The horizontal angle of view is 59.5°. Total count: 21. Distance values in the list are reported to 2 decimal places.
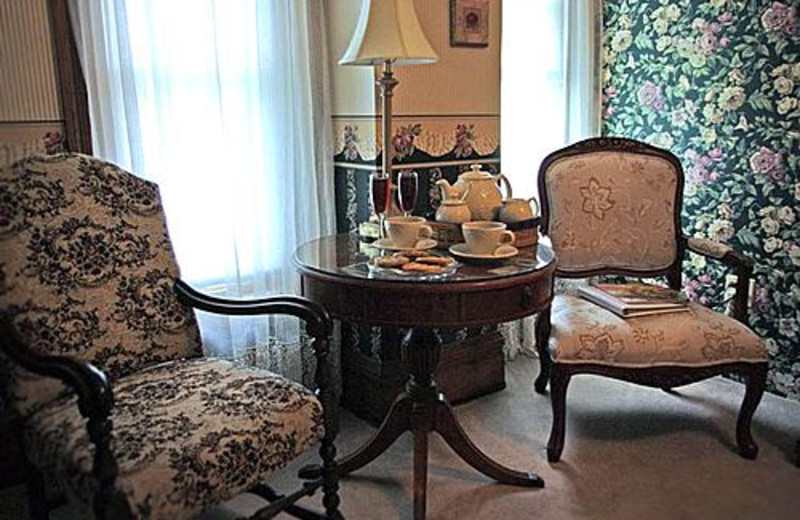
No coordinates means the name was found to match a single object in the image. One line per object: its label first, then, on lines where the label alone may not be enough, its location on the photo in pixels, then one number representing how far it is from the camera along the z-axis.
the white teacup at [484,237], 1.94
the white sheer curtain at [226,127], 2.15
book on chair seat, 2.41
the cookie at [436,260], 1.91
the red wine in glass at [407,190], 2.14
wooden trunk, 2.63
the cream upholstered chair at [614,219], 2.56
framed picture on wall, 2.76
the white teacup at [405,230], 2.02
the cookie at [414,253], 1.98
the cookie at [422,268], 1.84
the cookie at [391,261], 1.90
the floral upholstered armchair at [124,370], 1.41
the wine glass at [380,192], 2.13
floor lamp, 2.05
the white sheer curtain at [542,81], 3.12
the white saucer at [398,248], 2.04
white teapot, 2.24
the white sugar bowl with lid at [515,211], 2.18
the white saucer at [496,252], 1.93
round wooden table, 1.77
